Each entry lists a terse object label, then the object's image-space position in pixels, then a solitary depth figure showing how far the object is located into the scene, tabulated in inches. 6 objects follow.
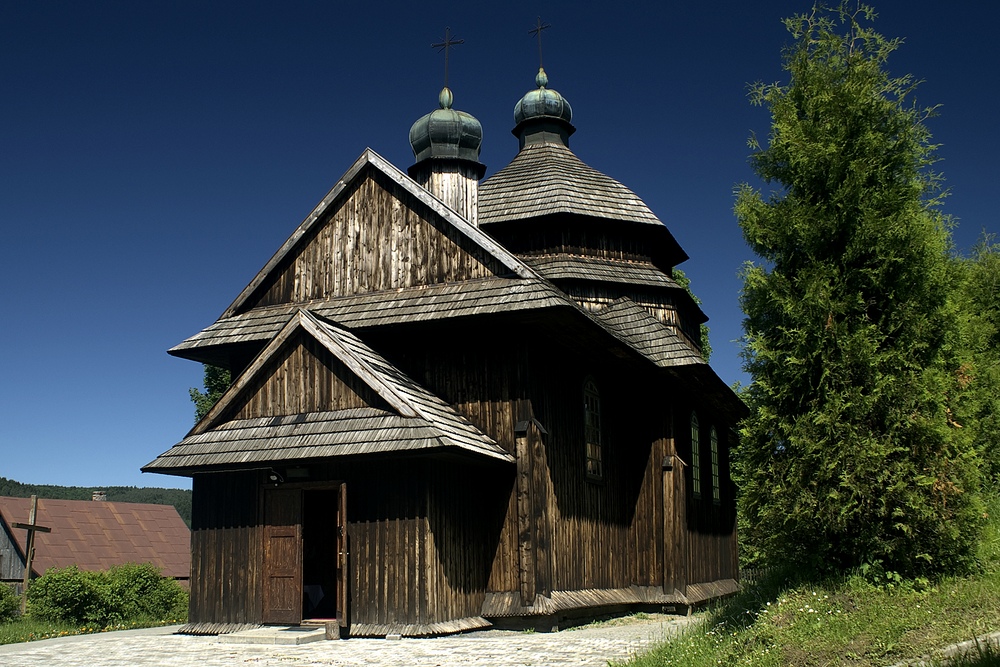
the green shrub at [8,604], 868.6
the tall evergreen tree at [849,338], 402.3
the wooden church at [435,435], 546.6
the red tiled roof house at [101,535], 1341.0
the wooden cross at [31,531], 946.5
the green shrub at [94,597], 799.7
